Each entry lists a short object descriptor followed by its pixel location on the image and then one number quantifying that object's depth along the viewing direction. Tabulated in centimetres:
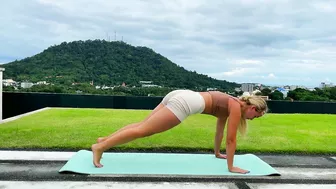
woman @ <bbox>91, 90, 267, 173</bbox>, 316
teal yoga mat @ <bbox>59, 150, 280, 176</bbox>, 318
